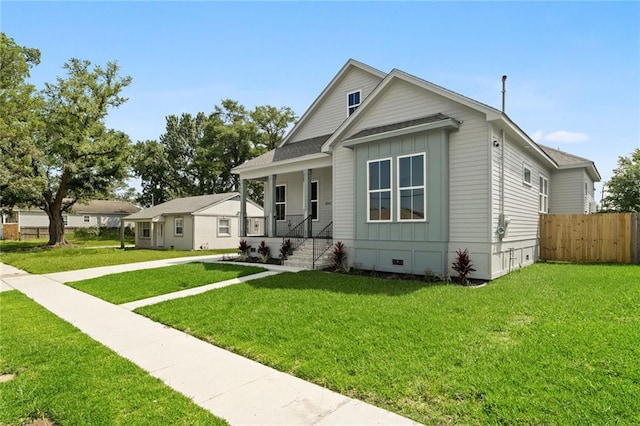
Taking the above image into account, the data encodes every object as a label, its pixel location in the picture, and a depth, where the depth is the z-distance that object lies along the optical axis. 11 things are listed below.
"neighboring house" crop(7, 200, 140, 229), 43.81
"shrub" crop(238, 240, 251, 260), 15.06
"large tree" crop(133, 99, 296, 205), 40.25
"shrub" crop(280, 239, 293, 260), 13.44
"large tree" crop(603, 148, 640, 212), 22.11
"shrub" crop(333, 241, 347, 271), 11.38
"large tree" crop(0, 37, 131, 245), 23.81
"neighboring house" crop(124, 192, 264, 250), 24.20
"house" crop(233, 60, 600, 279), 9.04
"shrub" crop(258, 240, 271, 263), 14.23
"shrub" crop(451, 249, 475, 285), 8.81
